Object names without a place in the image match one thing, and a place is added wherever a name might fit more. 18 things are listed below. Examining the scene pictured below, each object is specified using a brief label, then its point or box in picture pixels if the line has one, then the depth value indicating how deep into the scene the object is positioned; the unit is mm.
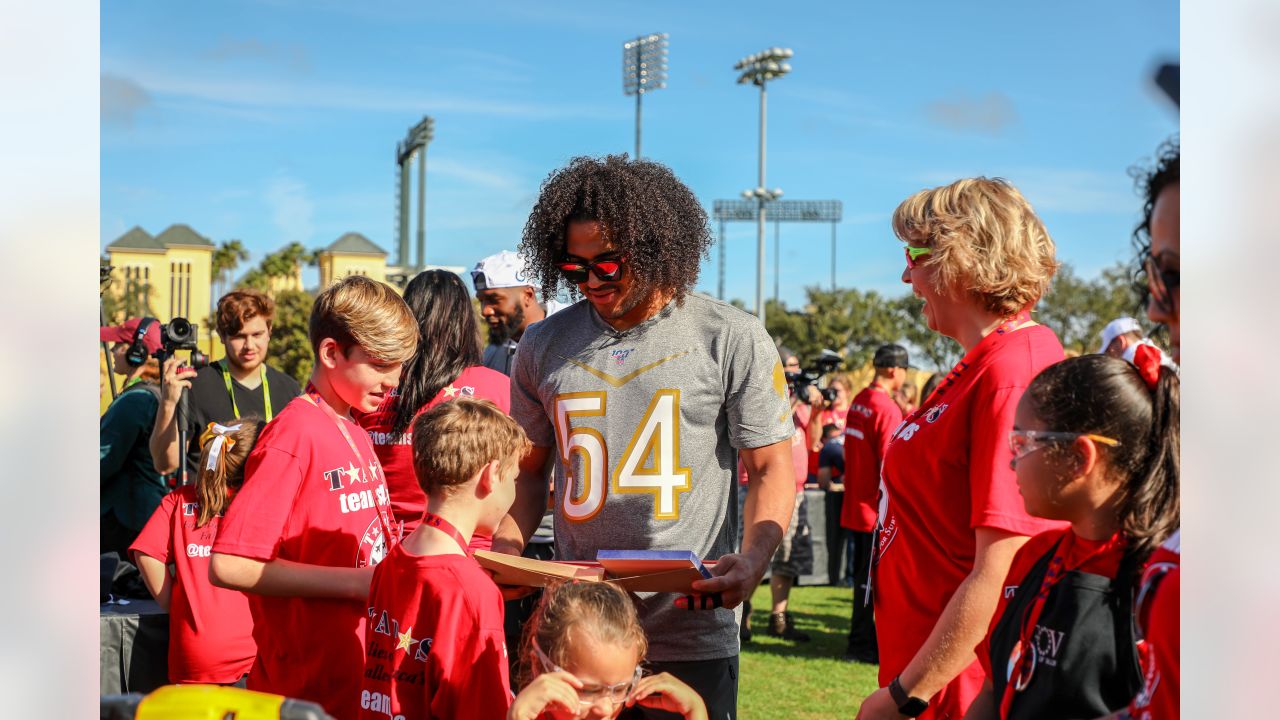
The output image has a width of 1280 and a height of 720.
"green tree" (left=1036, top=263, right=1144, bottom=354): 43031
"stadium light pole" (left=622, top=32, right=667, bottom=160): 36969
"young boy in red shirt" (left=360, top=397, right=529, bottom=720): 2350
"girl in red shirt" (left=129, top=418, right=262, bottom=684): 3641
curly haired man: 2775
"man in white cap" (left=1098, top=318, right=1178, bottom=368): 5645
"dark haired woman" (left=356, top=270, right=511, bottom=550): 3562
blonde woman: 2176
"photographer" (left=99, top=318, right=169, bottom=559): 5109
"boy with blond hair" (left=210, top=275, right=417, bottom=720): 2693
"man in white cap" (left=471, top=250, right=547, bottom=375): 5199
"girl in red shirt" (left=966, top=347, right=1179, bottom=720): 1766
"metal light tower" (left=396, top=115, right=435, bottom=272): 32469
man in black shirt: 4941
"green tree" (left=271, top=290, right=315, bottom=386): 33406
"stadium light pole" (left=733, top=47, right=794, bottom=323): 35094
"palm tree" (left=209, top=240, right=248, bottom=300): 49312
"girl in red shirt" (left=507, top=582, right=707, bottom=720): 2295
